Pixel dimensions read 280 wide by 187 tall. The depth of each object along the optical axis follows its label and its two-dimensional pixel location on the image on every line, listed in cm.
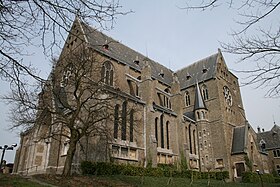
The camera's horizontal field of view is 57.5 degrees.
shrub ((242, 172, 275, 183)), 2822
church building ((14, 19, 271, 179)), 2209
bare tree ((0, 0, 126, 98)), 483
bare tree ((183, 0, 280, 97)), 657
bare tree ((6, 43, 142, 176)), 1614
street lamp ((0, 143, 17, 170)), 2251
